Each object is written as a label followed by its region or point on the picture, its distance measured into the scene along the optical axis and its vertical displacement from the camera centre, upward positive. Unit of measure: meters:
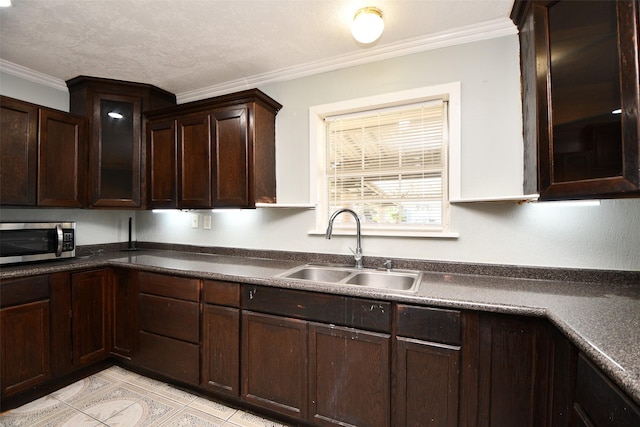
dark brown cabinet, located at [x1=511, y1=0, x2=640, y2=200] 1.01 +0.48
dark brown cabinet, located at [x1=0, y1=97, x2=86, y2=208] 2.07 +0.49
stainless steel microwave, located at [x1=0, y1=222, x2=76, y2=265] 2.04 -0.18
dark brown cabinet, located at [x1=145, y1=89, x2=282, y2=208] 2.20 +0.53
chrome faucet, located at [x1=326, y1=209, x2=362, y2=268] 2.02 -0.20
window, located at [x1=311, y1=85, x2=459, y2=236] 2.03 +0.41
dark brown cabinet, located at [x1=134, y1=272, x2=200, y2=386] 2.00 -0.80
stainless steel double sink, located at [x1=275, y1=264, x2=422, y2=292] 1.88 -0.41
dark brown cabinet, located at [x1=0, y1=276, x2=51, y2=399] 1.86 -0.79
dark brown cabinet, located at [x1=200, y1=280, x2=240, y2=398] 1.85 -0.80
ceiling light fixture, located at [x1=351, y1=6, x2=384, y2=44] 1.62 +1.09
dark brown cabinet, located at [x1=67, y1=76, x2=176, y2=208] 2.54 +0.75
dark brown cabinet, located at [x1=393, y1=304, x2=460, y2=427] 1.36 -0.74
